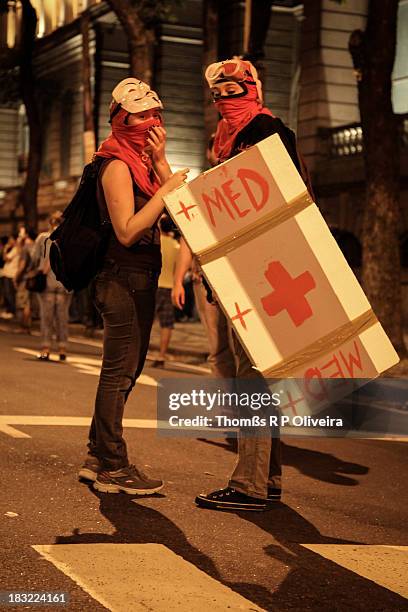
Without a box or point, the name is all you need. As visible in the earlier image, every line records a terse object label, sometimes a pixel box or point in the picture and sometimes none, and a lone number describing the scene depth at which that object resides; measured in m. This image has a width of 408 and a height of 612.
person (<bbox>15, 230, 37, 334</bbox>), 21.45
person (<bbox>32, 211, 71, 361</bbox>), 15.02
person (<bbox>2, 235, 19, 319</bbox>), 24.73
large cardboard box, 5.00
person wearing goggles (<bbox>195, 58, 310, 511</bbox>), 5.93
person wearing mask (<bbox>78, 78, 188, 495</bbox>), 6.16
